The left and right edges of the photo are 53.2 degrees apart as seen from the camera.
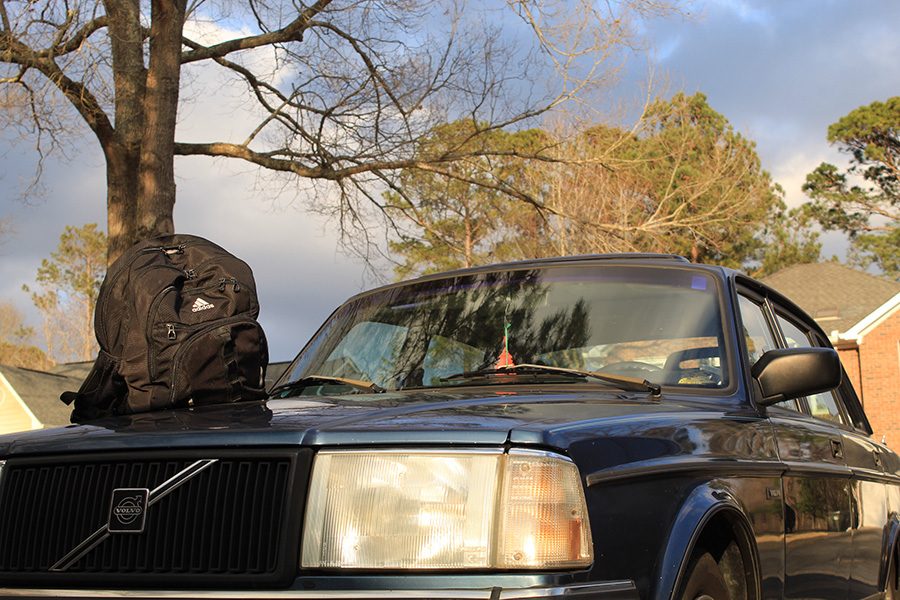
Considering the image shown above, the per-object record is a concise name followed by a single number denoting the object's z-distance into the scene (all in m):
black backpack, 3.08
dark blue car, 1.94
